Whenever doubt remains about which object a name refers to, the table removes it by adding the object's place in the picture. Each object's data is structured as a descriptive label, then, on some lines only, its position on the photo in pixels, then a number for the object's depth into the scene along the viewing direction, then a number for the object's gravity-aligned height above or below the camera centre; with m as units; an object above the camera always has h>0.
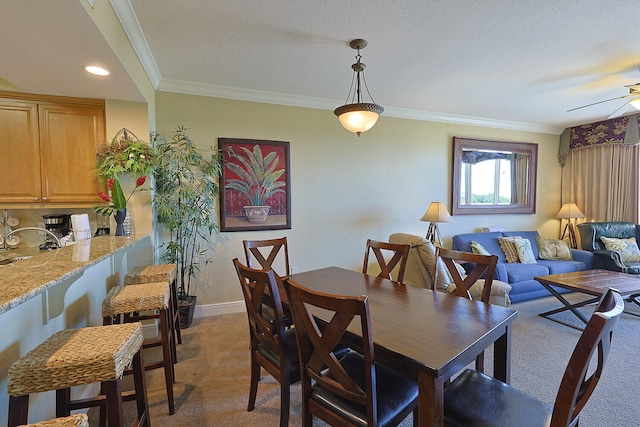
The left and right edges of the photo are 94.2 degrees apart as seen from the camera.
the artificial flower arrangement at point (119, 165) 2.50 +0.31
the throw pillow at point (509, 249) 4.21 -0.69
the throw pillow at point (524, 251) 4.14 -0.71
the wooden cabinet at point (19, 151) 2.55 +0.44
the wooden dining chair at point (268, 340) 1.52 -0.80
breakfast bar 1.09 -0.55
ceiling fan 2.93 +1.08
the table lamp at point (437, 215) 3.91 -0.19
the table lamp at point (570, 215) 4.92 -0.25
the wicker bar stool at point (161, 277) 2.29 -0.59
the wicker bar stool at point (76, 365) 1.07 -0.61
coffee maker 2.76 -0.24
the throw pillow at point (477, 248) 3.95 -0.64
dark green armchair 4.22 -0.50
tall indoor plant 3.02 -0.01
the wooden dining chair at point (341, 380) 1.12 -0.79
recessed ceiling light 2.09 +0.94
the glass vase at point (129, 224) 2.70 -0.22
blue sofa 3.71 -0.88
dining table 1.09 -0.60
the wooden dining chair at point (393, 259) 2.28 -0.44
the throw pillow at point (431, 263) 3.16 -0.68
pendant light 2.23 +0.66
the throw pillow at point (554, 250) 4.47 -0.76
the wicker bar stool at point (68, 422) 0.75 -0.56
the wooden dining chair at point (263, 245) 2.49 -0.41
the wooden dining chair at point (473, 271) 1.87 -0.46
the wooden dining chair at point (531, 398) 0.93 -0.86
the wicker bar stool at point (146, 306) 1.83 -0.65
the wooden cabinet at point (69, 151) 2.64 +0.46
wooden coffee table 2.90 -0.86
